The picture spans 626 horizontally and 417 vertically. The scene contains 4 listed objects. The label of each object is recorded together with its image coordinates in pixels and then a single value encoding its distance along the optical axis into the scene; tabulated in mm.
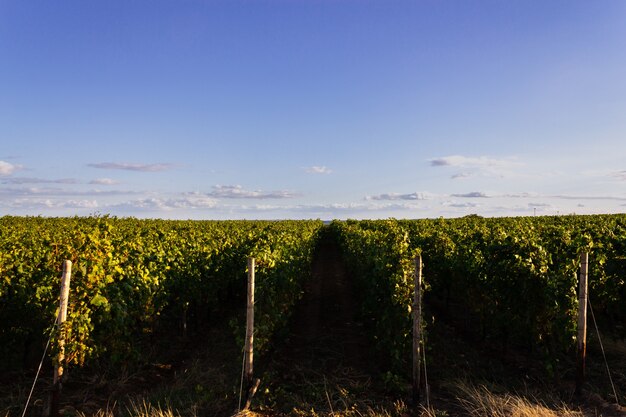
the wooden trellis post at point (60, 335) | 6457
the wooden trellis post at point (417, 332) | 7141
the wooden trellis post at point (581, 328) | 7559
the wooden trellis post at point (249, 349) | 7297
